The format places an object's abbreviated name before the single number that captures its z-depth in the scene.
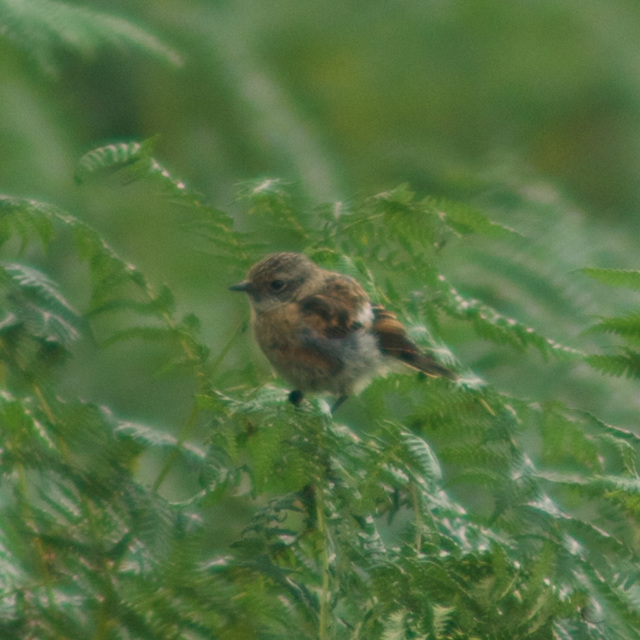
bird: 6.64
